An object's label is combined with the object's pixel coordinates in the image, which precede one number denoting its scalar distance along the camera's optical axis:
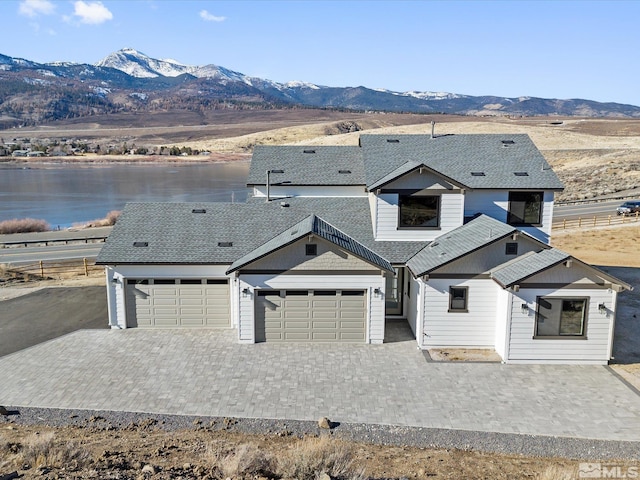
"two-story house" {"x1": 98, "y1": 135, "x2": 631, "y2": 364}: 14.93
